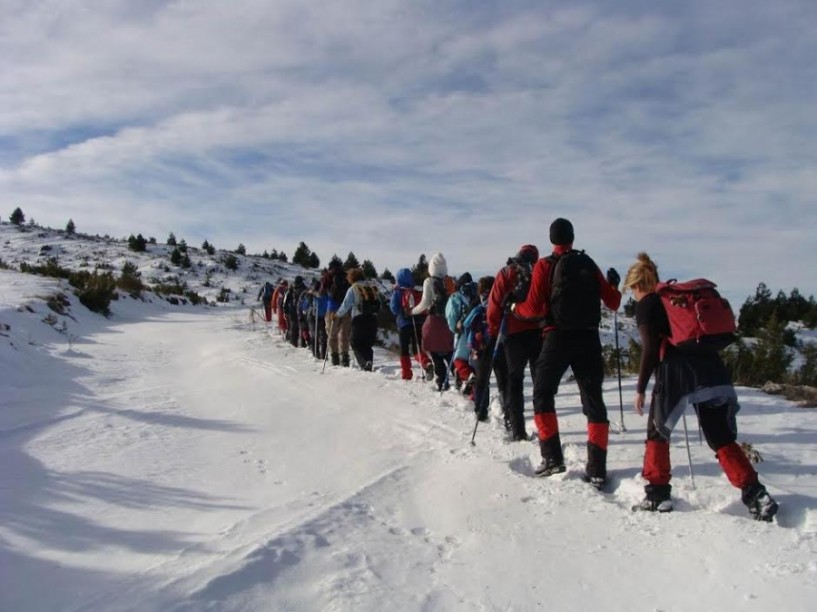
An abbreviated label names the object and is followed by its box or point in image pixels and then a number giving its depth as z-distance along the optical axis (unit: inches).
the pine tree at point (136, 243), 1571.1
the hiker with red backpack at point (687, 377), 160.2
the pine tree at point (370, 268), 1438.9
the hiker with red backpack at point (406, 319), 380.8
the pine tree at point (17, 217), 1697.8
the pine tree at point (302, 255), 1906.3
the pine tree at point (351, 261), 1473.9
